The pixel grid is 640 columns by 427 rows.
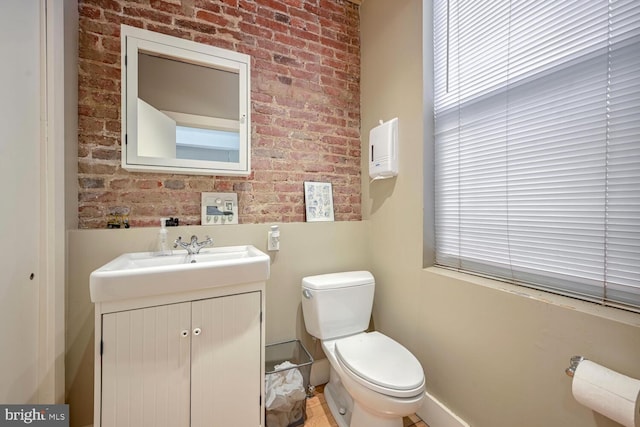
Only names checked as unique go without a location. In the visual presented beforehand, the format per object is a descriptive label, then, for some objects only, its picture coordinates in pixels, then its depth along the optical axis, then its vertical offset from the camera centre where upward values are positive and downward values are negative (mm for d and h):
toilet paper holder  832 -538
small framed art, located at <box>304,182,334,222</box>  1797 +75
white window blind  834 +286
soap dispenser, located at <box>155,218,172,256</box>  1367 -173
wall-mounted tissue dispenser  1633 +419
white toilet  1088 -767
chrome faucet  1373 -190
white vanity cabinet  983 -664
